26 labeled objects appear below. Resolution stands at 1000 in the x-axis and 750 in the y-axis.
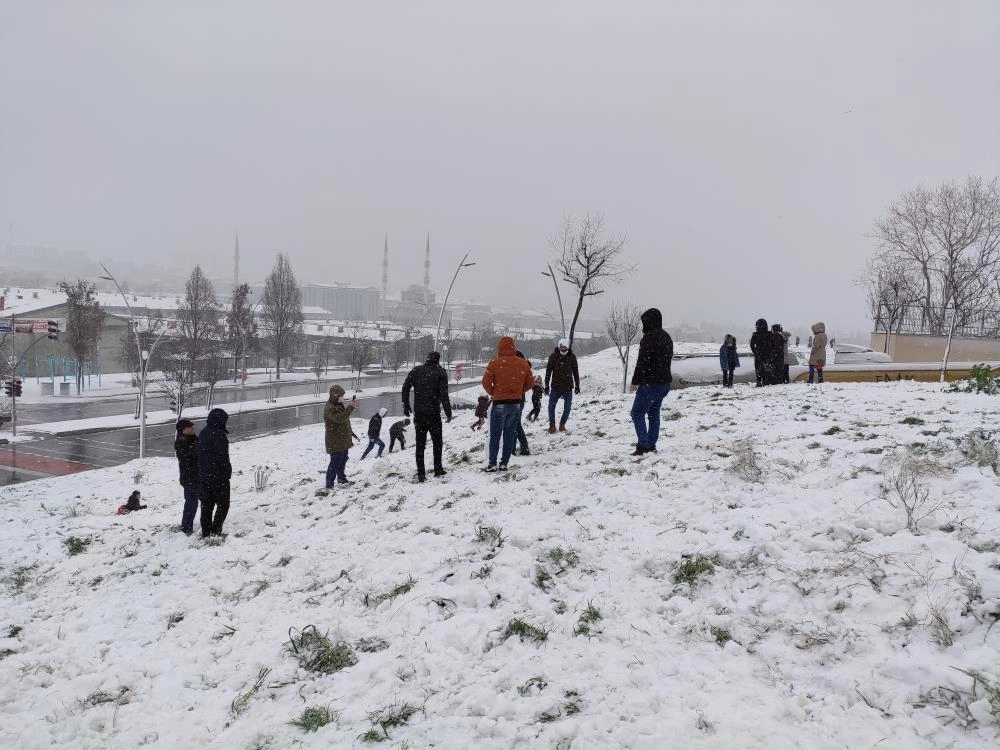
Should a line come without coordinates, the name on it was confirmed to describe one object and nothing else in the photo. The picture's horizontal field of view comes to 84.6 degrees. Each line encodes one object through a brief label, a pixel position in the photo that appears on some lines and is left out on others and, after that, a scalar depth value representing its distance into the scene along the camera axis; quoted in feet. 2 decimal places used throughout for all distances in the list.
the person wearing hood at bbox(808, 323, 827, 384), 47.67
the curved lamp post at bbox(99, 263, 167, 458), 79.58
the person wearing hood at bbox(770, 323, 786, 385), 45.55
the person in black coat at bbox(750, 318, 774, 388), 45.32
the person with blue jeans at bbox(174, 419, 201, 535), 25.48
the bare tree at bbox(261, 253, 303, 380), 218.59
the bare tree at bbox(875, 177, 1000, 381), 94.07
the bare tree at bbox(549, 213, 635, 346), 94.12
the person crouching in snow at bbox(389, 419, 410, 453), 53.26
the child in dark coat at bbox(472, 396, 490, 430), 56.23
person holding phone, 31.71
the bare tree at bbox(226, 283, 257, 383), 197.88
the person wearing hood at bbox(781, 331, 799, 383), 47.31
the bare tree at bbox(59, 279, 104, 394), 169.99
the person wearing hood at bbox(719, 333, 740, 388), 52.47
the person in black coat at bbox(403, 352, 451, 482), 26.73
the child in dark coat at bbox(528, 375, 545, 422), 37.00
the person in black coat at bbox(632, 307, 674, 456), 23.80
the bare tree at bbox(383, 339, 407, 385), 251.66
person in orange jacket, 25.12
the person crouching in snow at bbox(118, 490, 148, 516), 41.20
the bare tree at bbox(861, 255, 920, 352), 100.73
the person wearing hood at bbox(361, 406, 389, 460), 53.67
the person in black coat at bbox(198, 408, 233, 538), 24.41
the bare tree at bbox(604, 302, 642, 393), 120.57
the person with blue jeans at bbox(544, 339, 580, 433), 32.12
